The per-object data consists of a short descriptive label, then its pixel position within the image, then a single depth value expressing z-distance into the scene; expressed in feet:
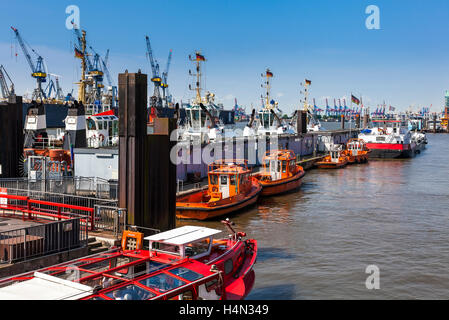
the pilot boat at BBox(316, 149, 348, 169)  176.14
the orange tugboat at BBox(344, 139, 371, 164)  199.66
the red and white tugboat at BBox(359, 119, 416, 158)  230.27
